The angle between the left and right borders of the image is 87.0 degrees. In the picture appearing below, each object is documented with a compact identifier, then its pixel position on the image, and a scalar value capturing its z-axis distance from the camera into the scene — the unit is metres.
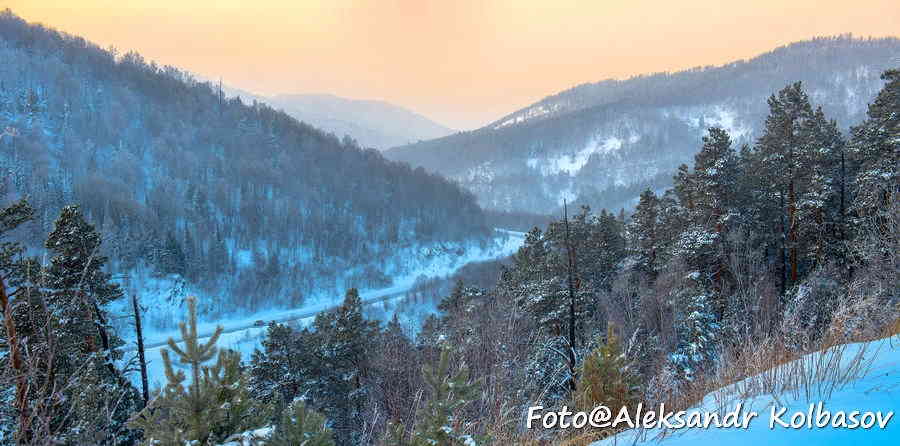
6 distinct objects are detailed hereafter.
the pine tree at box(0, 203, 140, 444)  10.35
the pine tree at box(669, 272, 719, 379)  15.55
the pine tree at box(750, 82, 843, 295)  19.25
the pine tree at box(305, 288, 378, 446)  20.23
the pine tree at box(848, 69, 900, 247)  15.33
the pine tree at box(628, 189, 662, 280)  24.52
